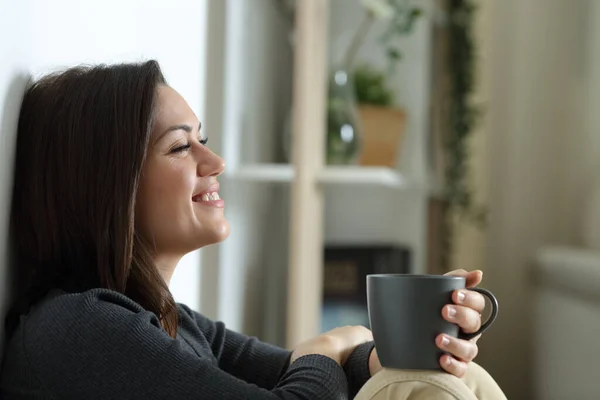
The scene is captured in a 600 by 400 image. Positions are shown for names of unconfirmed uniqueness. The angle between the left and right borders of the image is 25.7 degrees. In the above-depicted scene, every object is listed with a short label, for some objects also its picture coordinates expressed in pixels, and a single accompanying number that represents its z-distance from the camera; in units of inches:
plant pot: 119.1
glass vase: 110.8
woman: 50.7
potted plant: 111.2
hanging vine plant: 134.4
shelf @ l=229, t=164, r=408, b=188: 105.3
